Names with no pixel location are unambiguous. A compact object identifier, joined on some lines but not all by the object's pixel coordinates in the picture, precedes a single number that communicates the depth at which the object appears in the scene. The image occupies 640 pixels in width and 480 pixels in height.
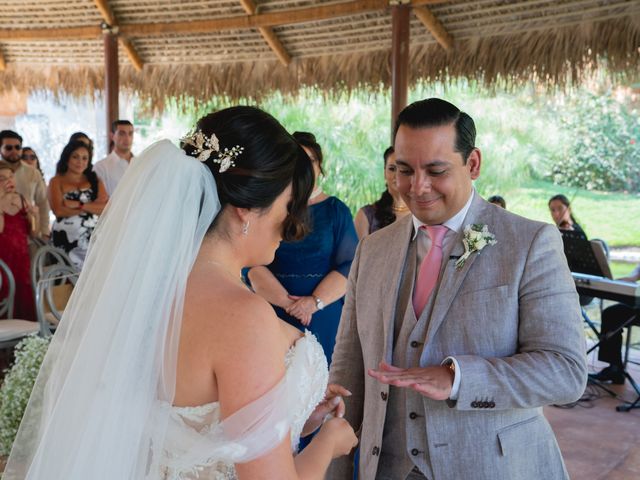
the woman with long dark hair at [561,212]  7.29
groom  1.84
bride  1.56
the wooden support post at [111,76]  8.56
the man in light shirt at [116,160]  7.05
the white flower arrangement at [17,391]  2.35
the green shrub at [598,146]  13.89
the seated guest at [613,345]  6.33
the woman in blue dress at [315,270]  3.84
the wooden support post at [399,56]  6.68
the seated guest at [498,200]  7.13
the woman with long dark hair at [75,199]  6.40
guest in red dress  5.67
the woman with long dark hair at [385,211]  4.89
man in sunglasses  7.32
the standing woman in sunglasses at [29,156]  9.33
